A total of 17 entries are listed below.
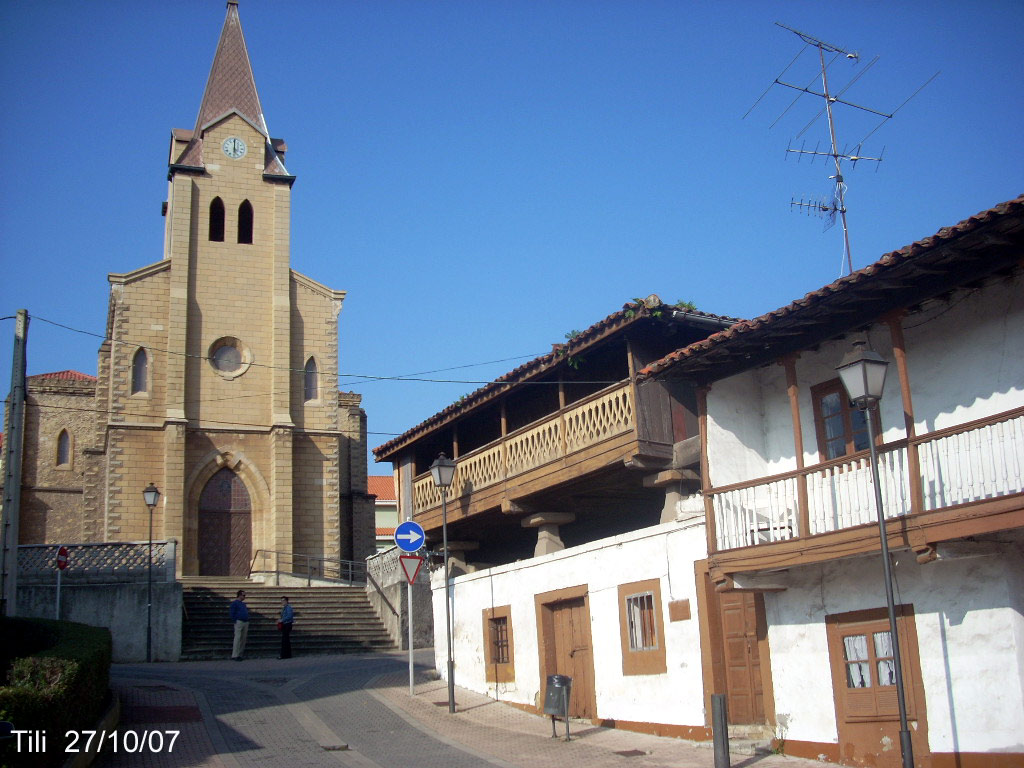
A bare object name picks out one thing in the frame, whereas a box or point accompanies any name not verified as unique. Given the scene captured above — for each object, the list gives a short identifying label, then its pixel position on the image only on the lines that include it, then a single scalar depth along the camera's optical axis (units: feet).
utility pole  49.21
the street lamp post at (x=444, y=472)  57.11
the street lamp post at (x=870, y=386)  32.55
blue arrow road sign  56.29
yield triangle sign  56.29
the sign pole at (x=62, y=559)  77.25
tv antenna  57.36
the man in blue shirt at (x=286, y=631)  77.05
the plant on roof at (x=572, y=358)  55.26
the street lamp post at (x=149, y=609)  77.51
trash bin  45.16
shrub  31.91
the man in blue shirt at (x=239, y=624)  76.07
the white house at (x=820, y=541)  33.63
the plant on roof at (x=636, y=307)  50.47
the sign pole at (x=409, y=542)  56.24
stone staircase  81.30
